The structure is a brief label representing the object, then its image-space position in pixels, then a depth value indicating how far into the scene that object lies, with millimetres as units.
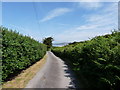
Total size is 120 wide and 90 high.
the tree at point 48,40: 54936
